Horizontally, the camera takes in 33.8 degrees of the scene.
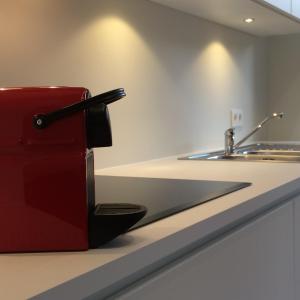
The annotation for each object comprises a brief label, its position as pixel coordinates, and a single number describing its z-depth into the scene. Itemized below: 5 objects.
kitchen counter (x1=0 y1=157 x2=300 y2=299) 0.55
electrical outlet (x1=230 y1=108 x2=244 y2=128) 2.47
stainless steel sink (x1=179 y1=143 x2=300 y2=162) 1.99
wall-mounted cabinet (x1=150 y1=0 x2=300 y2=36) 1.90
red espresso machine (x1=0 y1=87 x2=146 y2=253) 0.67
